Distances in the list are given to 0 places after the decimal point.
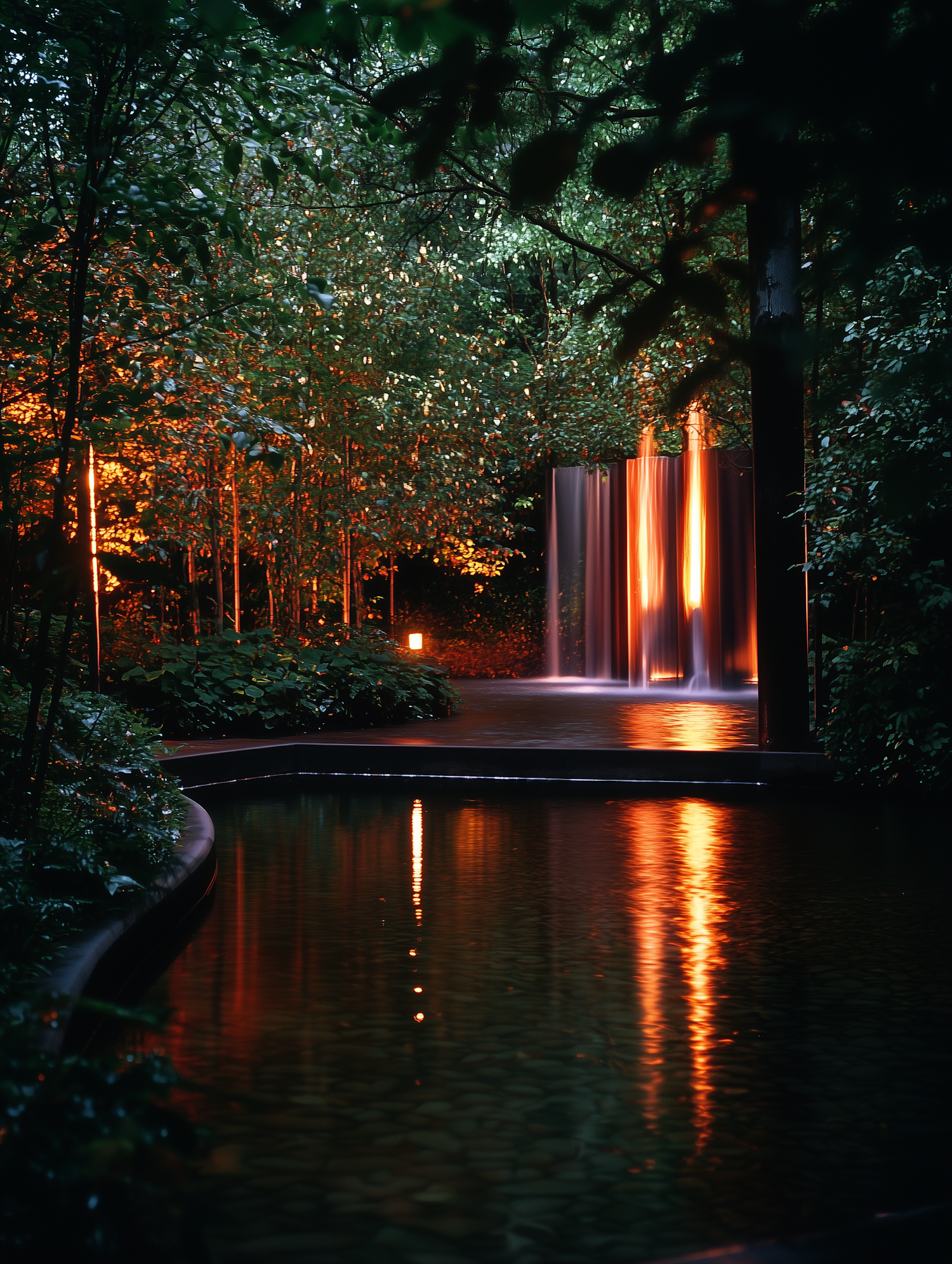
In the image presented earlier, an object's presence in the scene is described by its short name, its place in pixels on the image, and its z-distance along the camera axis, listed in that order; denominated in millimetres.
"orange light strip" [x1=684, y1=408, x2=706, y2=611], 21719
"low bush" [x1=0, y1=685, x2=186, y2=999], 4816
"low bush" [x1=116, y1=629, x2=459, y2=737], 13539
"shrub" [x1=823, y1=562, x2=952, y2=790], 9828
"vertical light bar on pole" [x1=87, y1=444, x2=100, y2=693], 11250
